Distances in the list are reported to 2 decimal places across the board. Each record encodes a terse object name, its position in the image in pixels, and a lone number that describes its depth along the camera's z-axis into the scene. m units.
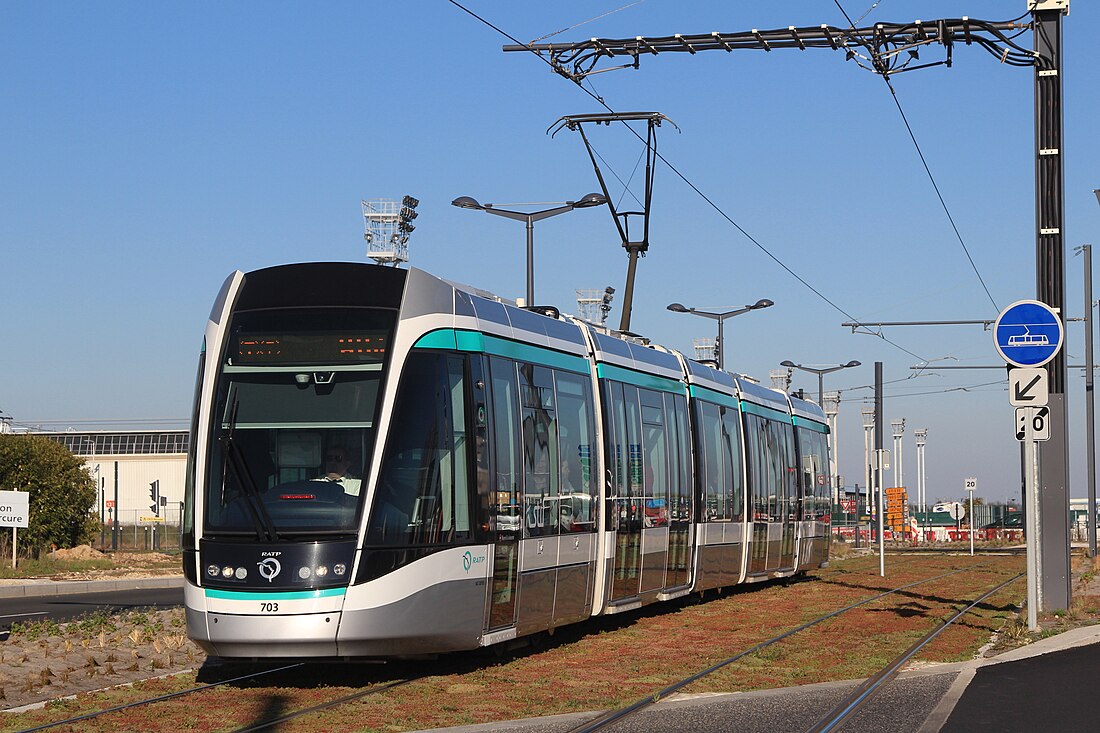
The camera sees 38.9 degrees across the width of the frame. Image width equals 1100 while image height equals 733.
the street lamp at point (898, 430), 107.35
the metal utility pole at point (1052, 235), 18.52
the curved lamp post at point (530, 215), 35.94
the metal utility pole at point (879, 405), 52.81
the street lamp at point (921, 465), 115.31
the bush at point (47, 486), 43.31
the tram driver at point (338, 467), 12.74
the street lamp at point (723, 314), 53.91
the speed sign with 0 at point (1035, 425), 16.64
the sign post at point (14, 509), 35.31
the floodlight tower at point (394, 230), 65.38
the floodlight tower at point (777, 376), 103.44
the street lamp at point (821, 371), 67.18
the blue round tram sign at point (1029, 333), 16.75
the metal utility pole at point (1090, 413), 43.88
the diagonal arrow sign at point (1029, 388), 16.77
